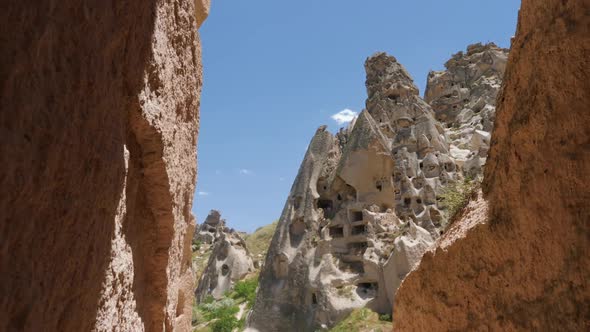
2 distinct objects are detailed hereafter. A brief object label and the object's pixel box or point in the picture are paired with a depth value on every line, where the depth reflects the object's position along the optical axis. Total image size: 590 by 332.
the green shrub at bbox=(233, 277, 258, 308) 26.31
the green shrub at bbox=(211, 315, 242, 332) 20.88
